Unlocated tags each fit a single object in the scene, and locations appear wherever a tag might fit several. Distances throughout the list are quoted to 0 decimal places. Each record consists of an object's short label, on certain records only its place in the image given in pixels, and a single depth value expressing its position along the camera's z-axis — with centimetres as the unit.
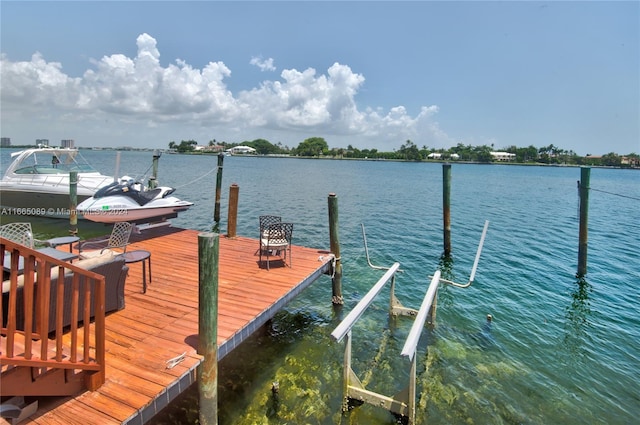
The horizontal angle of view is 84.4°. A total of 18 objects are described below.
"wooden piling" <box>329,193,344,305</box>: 875
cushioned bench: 425
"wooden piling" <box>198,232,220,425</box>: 430
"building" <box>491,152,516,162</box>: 16565
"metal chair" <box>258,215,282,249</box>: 830
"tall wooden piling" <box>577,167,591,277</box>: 1092
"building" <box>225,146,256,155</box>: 18262
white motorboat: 1608
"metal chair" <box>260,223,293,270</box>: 802
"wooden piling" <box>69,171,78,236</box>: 1241
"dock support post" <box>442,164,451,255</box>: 1351
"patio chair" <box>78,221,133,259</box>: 732
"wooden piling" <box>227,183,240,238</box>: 1054
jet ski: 1095
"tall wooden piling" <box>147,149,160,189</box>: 1728
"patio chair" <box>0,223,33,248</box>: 646
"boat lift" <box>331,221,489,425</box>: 493
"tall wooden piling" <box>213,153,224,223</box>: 1666
